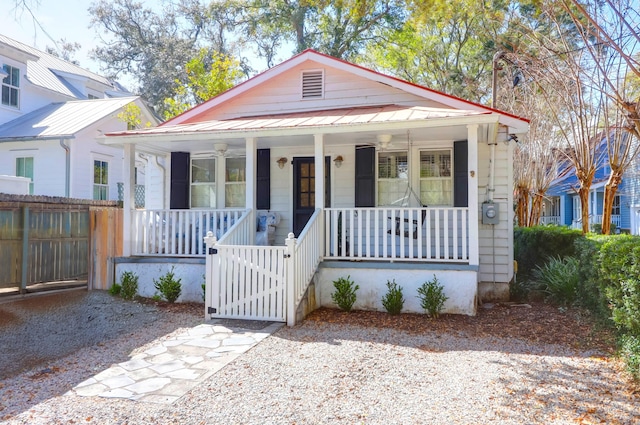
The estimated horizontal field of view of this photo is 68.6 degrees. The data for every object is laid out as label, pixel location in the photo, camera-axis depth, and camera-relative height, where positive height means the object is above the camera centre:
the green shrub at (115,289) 8.37 -1.28
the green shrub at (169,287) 7.96 -1.17
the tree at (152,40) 25.17 +9.96
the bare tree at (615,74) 6.02 +2.47
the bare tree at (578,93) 8.74 +2.55
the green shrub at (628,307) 4.78 -0.94
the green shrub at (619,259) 4.88 -0.43
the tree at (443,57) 19.36 +7.15
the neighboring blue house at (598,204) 18.40 +0.79
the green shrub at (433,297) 6.94 -1.16
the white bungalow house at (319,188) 6.88 +0.62
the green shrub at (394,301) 7.16 -1.26
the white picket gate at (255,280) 6.57 -0.88
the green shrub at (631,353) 4.34 -1.31
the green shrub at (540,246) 9.59 -0.56
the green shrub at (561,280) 7.80 -1.04
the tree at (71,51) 29.34 +10.59
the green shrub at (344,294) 7.36 -1.19
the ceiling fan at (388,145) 8.78 +1.44
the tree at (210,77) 15.23 +4.67
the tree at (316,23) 20.61 +8.86
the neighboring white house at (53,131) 14.54 +2.72
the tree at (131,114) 15.55 +3.50
